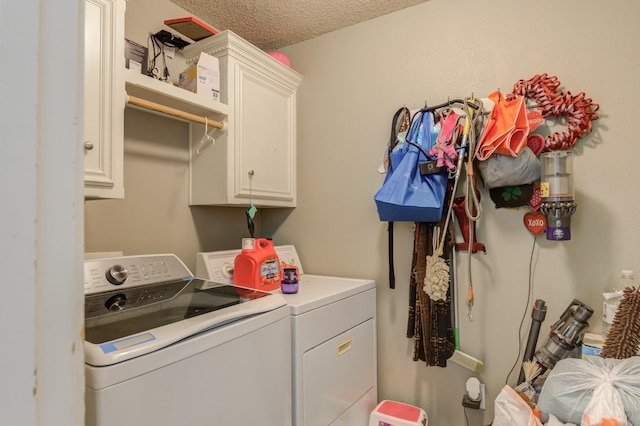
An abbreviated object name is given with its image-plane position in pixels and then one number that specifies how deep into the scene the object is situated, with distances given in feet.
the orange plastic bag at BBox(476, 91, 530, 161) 4.58
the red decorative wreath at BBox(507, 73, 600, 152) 4.74
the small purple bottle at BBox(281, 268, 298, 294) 5.08
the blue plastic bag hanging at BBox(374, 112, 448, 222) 5.03
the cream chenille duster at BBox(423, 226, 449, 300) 5.35
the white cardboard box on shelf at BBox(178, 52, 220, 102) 5.41
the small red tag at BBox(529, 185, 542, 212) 4.94
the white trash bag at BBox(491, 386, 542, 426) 4.01
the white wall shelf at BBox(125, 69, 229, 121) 4.56
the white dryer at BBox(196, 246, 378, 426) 4.36
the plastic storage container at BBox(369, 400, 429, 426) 5.37
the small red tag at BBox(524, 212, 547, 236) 5.04
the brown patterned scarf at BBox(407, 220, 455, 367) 5.37
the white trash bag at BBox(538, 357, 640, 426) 3.34
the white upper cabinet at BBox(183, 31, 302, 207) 5.77
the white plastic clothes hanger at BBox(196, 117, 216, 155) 5.87
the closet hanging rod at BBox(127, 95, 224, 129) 4.48
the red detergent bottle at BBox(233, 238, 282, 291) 5.23
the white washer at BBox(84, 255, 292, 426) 2.47
